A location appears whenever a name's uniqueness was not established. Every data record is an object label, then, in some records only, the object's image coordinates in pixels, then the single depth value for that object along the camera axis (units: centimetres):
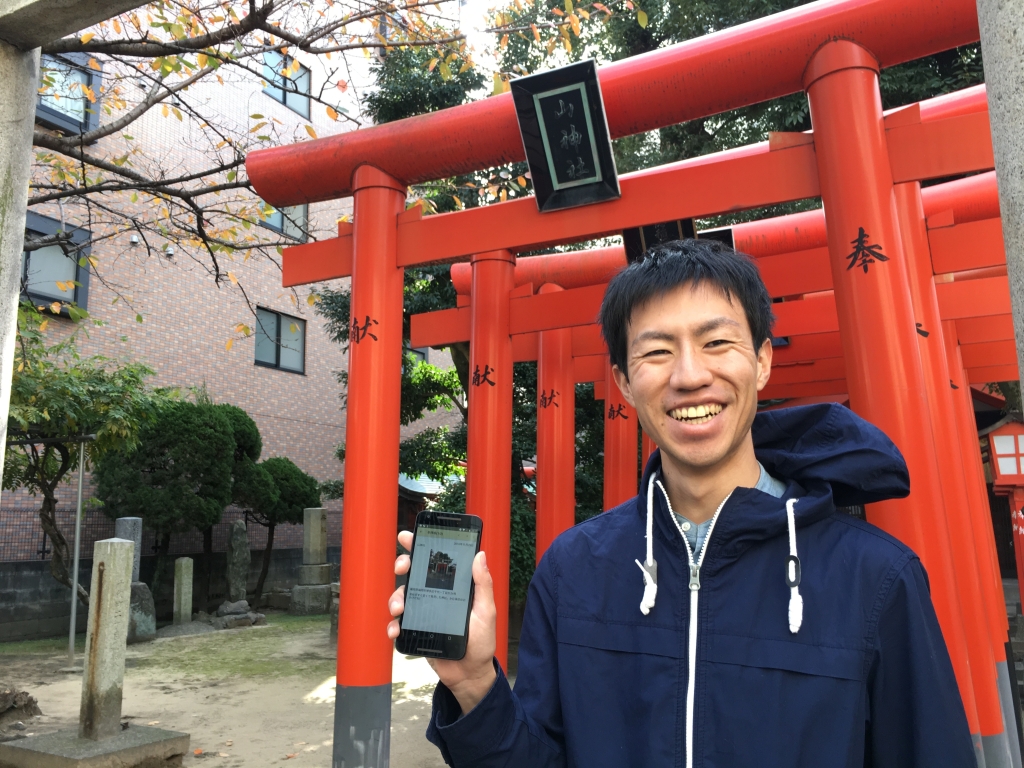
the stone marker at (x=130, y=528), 1200
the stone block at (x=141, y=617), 1235
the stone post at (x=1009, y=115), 157
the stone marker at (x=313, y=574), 1580
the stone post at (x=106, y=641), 597
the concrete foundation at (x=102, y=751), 555
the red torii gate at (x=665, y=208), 350
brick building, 1295
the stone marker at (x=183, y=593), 1370
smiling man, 133
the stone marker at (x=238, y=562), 1499
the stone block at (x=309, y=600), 1578
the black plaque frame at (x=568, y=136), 437
